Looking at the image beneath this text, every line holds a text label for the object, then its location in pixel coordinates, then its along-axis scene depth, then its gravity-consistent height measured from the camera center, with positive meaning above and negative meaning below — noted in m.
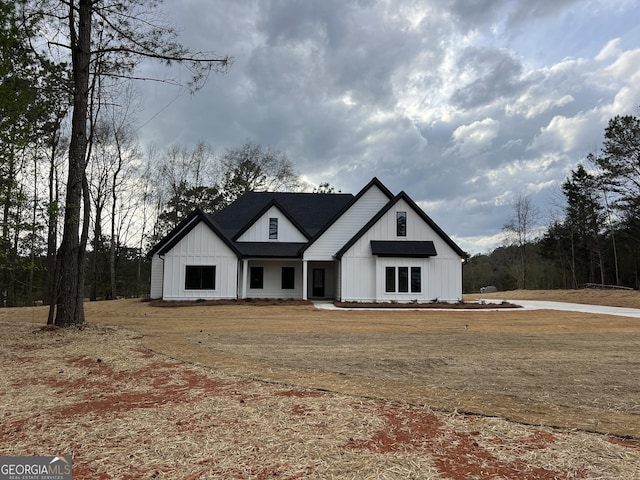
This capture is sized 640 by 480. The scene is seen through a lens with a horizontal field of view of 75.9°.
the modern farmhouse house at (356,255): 20.44 +1.15
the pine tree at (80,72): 10.66 +5.56
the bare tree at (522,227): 43.35 +5.45
